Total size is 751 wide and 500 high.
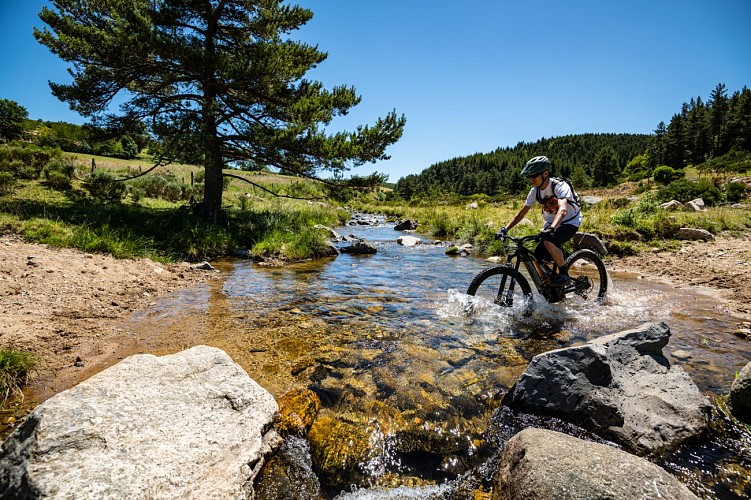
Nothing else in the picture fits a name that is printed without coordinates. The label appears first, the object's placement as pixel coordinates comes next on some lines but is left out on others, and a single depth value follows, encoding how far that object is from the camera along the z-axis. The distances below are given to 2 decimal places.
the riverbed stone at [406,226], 25.24
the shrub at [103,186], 15.12
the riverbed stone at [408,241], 17.02
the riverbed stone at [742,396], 3.34
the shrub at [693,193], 20.88
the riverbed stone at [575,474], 2.10
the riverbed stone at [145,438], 2.02
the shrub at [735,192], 21.37
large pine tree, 11.32
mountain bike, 6.38
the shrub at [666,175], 58.81
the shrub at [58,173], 15.27
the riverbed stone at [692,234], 12.46
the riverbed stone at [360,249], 14.31
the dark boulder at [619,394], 3.14
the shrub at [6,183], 12.41
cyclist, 6.33
